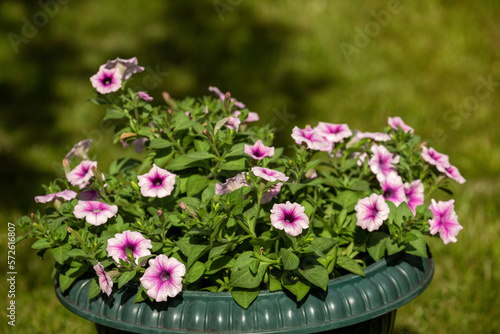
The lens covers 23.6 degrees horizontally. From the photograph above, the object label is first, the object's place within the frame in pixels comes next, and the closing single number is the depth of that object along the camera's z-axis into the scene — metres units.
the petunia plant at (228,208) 1.62
